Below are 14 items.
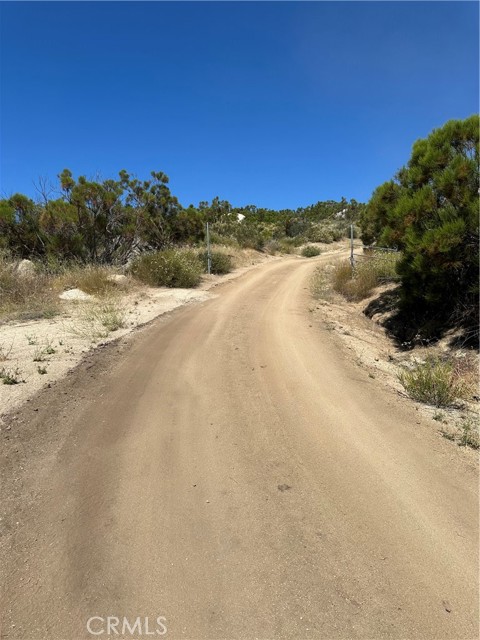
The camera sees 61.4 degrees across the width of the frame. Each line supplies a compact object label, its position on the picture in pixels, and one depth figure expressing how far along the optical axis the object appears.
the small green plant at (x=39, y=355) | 6.16
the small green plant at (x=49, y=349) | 6.55
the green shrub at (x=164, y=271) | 15.50
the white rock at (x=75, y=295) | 11.66
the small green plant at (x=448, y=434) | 4.31
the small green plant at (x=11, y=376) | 5.23
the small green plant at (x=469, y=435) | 4.21
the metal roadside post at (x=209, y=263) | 19.51
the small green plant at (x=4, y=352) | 6.13
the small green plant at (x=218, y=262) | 20.31
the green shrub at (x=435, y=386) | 5.25
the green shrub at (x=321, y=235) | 41.72
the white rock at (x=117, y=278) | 13.83
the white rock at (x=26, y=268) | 12.45
